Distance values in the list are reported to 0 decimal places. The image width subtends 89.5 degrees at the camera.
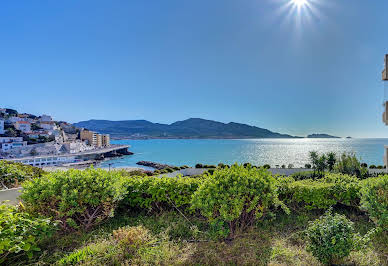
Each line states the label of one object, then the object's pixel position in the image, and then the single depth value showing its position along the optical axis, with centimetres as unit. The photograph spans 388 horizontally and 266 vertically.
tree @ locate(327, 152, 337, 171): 1324
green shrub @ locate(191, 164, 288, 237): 284
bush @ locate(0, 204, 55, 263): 216
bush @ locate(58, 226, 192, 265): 238
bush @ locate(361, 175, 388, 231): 283
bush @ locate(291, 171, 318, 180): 1023
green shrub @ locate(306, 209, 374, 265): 213
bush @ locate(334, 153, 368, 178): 1102
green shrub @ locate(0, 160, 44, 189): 543
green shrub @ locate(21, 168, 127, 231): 301
